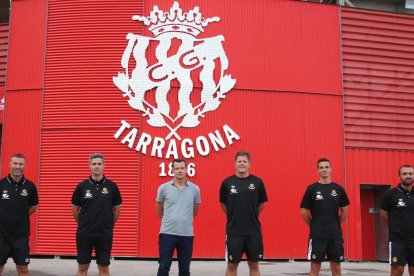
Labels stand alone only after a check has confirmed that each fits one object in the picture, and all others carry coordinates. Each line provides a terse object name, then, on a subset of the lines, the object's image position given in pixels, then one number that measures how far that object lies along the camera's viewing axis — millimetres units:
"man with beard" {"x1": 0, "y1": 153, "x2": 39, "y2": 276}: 6473
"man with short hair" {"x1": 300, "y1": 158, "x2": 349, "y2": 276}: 6805
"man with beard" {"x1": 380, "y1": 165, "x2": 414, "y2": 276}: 6836
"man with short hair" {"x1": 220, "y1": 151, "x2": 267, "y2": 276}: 6422
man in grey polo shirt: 6391
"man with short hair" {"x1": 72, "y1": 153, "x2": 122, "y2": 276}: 6355
